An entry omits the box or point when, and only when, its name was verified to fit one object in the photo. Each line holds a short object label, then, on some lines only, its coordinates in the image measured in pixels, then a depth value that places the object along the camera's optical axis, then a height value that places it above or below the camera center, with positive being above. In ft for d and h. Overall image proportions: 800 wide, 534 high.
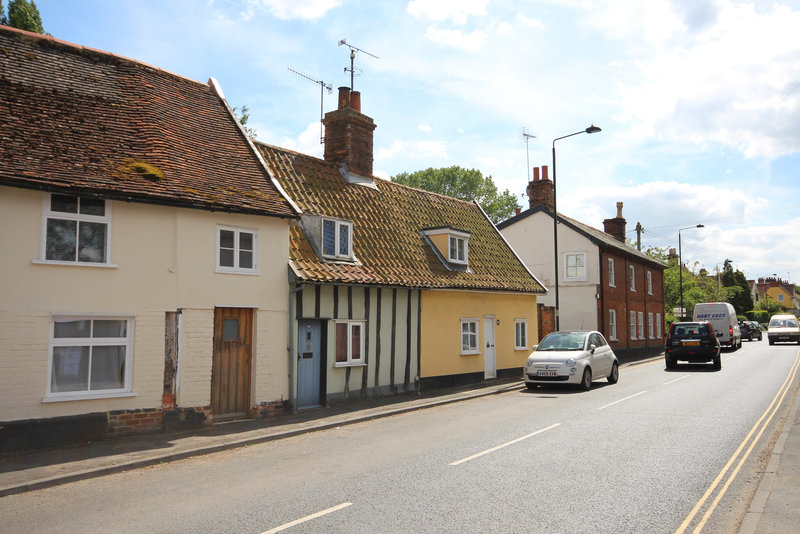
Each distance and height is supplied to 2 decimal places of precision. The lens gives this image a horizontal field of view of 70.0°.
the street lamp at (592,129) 67.95 +21.54
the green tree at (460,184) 177.27 +39.05
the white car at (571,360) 53.72 -4.95
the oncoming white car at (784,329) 134.82 -4.35
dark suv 74.74 -4.51
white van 113.50 -1.71
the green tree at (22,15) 69.21 +35.45
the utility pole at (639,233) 168.50 +22.99
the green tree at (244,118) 95.22 +31.92
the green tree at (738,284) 275.59 +11.92
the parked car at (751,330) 159.82 -5.48
